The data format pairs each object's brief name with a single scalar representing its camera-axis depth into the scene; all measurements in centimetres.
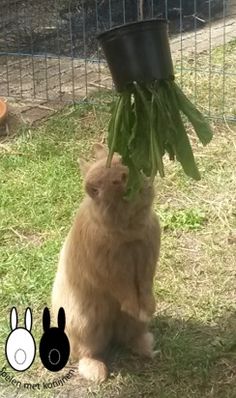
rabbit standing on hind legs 258
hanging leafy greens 238
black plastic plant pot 229
